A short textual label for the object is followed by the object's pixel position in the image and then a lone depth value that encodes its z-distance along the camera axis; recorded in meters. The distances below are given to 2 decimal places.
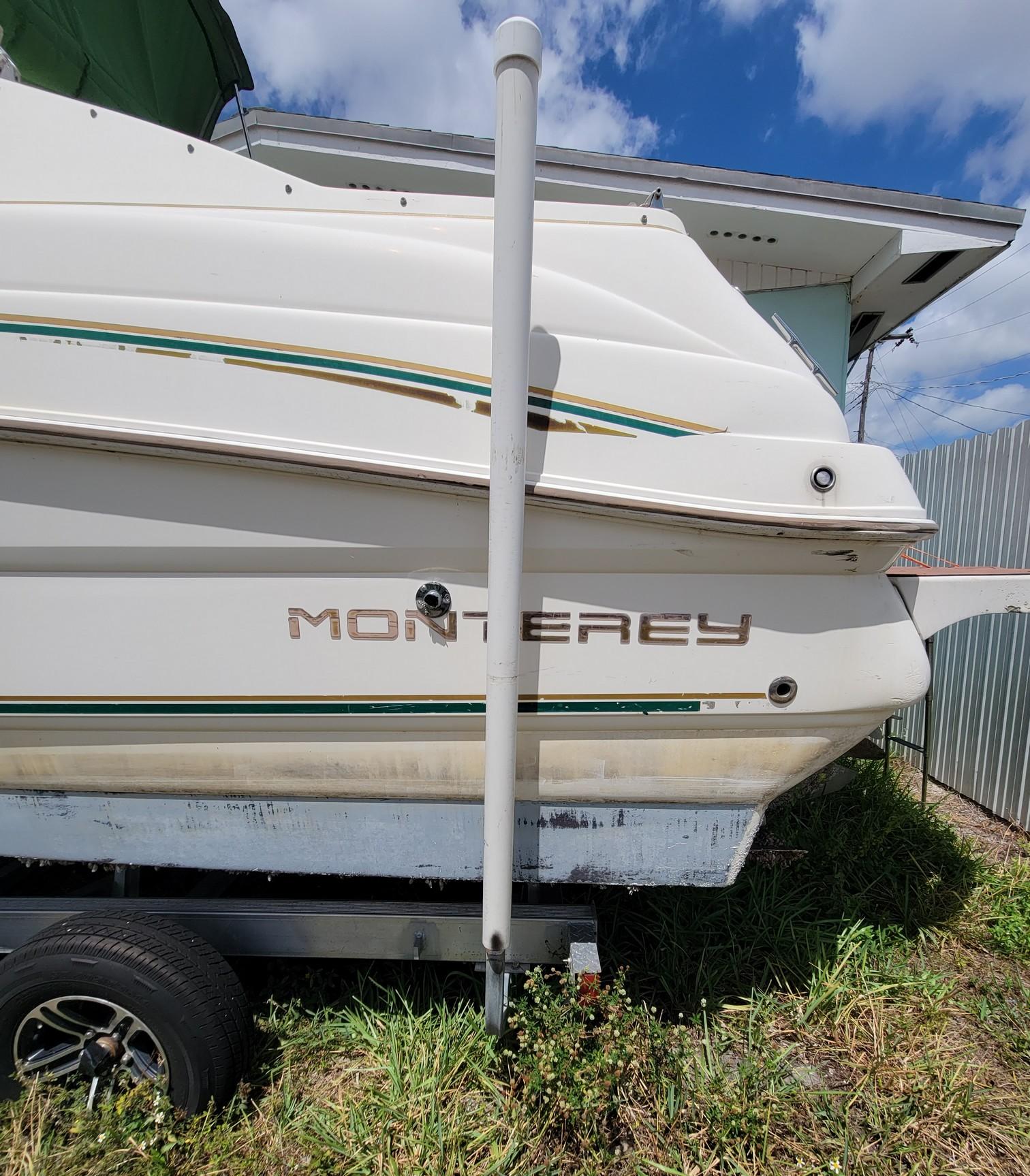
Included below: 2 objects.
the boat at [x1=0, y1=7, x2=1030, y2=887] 1.57
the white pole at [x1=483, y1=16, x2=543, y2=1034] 1.33
